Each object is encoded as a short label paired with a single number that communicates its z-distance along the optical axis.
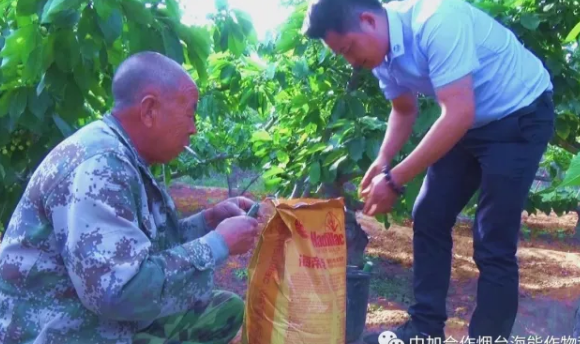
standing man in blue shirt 2.04
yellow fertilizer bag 2.03
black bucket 3.88
